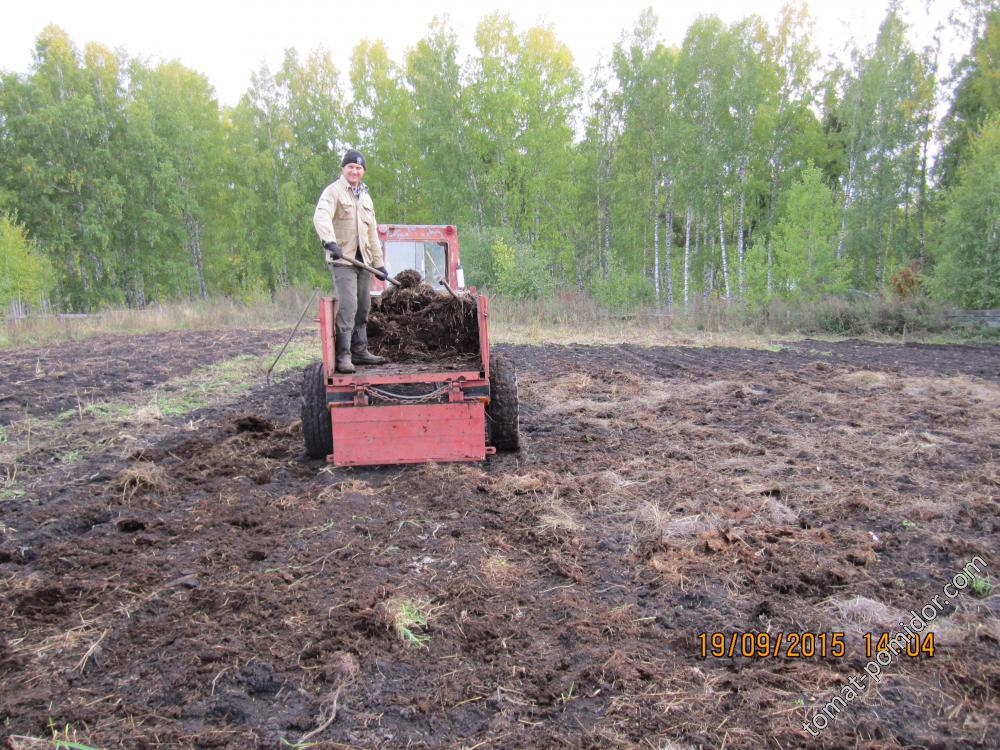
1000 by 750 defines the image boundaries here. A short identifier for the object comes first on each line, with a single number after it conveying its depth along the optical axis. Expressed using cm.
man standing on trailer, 533
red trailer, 500
